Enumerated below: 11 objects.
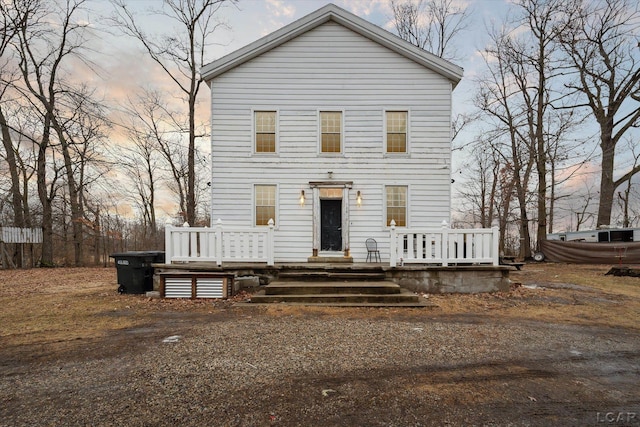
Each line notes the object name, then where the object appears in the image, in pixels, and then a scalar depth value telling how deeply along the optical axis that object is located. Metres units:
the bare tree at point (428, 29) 17.27
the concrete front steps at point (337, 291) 6.37
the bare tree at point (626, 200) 22.83
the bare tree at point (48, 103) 14.52
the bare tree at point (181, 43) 14.54
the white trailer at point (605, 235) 14.68
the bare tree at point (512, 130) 17.61
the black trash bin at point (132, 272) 7.57
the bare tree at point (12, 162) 13.44
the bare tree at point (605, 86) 15.63
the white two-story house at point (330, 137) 9.53
